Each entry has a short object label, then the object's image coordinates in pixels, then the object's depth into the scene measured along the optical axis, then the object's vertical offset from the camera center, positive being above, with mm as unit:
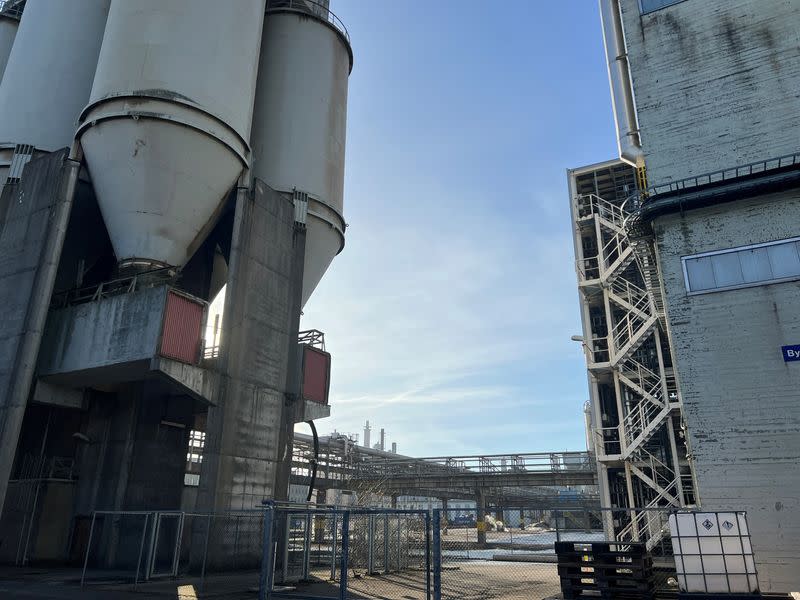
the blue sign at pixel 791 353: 15298 +3944
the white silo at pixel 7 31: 28172 +21736
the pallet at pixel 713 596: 11422 -1585
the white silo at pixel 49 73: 23500 +16920
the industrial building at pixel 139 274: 18984 +7981
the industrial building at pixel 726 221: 14961 +8213
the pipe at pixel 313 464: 24619 +1726
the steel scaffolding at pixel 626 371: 27766 +6911
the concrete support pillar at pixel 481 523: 37944 -924
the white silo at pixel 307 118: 25719 +16846
